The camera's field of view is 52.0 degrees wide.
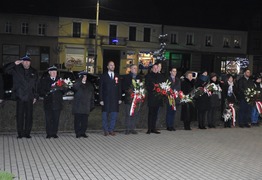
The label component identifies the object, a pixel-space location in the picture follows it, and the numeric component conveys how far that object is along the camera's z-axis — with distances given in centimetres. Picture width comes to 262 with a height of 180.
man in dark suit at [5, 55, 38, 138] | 714
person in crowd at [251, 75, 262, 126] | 1026
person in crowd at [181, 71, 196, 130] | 897
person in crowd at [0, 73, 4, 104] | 700
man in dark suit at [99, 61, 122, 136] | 793
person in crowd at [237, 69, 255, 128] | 992
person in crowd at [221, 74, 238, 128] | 977
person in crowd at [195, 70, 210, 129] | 917
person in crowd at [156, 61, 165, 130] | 901
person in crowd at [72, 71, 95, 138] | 760
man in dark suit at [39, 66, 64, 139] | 734
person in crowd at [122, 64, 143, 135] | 821
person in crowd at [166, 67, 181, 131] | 879
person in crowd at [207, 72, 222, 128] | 937
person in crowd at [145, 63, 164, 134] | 833
